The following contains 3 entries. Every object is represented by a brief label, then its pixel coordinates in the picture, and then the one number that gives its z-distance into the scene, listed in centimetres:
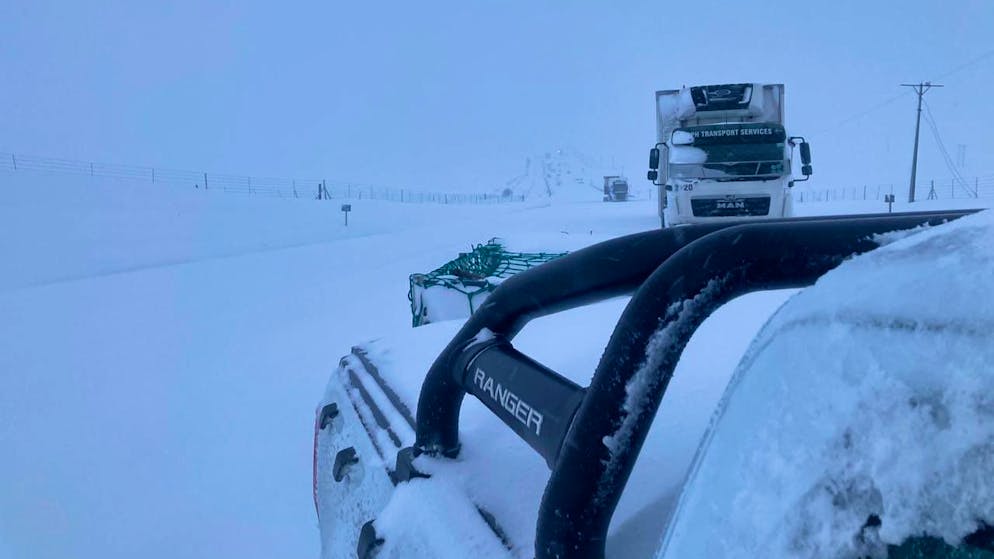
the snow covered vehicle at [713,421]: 61
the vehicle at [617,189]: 6169
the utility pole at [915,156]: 3160
